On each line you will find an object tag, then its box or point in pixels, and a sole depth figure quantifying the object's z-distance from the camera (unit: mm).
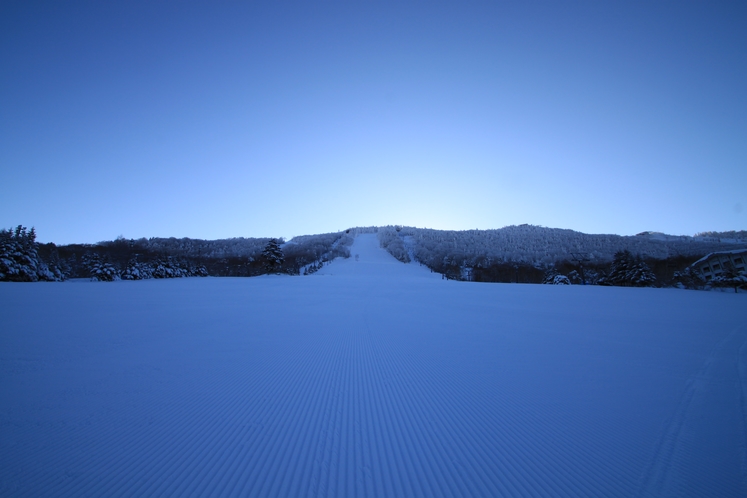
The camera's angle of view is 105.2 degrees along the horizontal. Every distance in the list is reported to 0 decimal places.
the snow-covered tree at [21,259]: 27047
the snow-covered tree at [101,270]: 34375
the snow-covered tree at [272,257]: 45188
